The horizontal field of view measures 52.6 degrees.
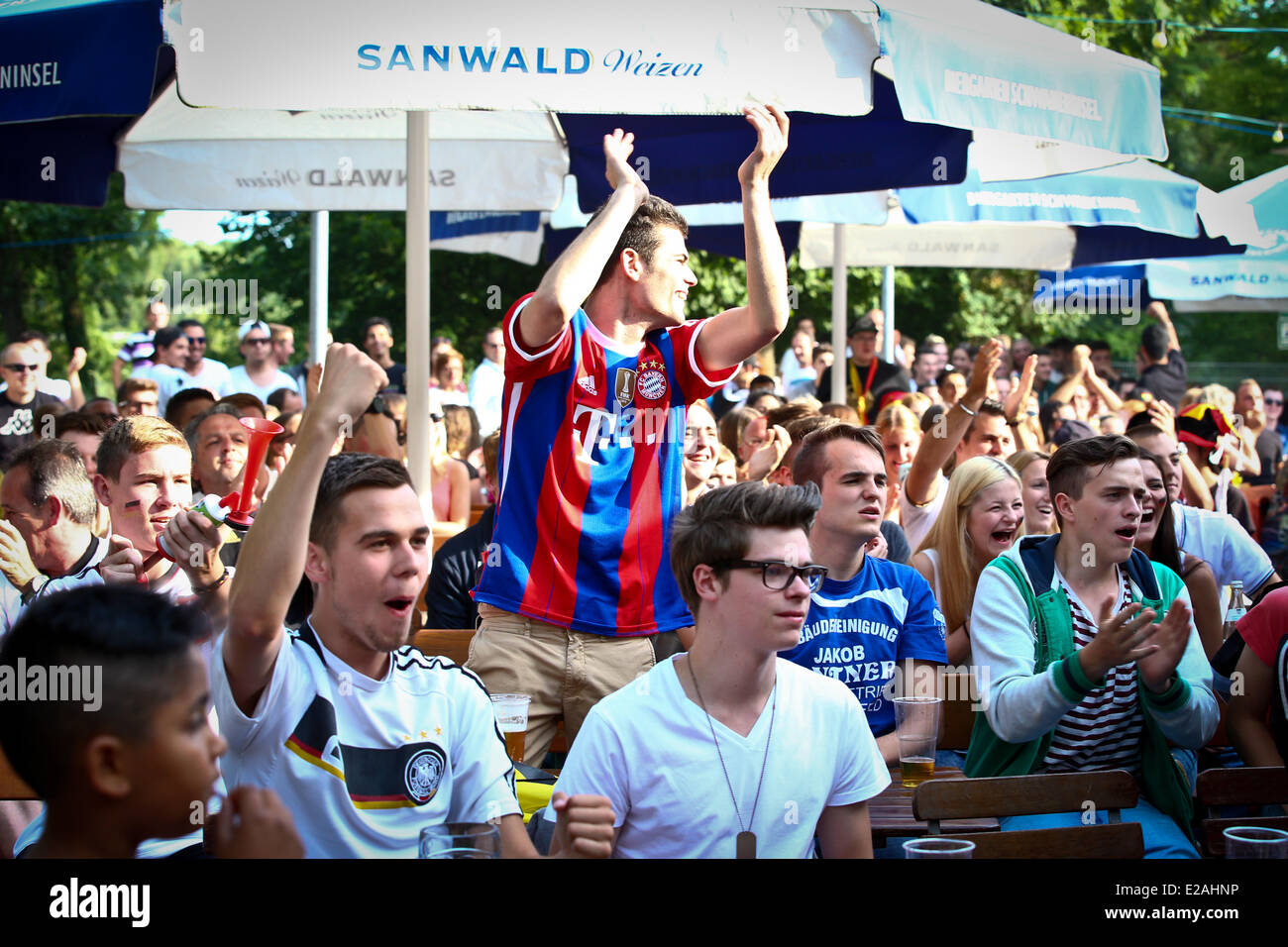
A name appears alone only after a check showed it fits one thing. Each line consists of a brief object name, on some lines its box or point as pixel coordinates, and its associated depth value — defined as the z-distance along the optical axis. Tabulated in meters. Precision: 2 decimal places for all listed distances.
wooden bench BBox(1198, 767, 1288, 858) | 3.45
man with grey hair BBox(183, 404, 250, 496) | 5.62
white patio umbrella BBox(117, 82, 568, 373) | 7.45
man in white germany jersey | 2.37
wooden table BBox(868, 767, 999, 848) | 3.09
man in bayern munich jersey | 3.73
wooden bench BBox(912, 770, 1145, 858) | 2.96
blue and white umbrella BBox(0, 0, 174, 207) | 4.50
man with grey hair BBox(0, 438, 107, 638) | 4.12
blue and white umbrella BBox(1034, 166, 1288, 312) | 10.34
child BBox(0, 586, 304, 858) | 1.92
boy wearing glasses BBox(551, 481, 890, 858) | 2.77
